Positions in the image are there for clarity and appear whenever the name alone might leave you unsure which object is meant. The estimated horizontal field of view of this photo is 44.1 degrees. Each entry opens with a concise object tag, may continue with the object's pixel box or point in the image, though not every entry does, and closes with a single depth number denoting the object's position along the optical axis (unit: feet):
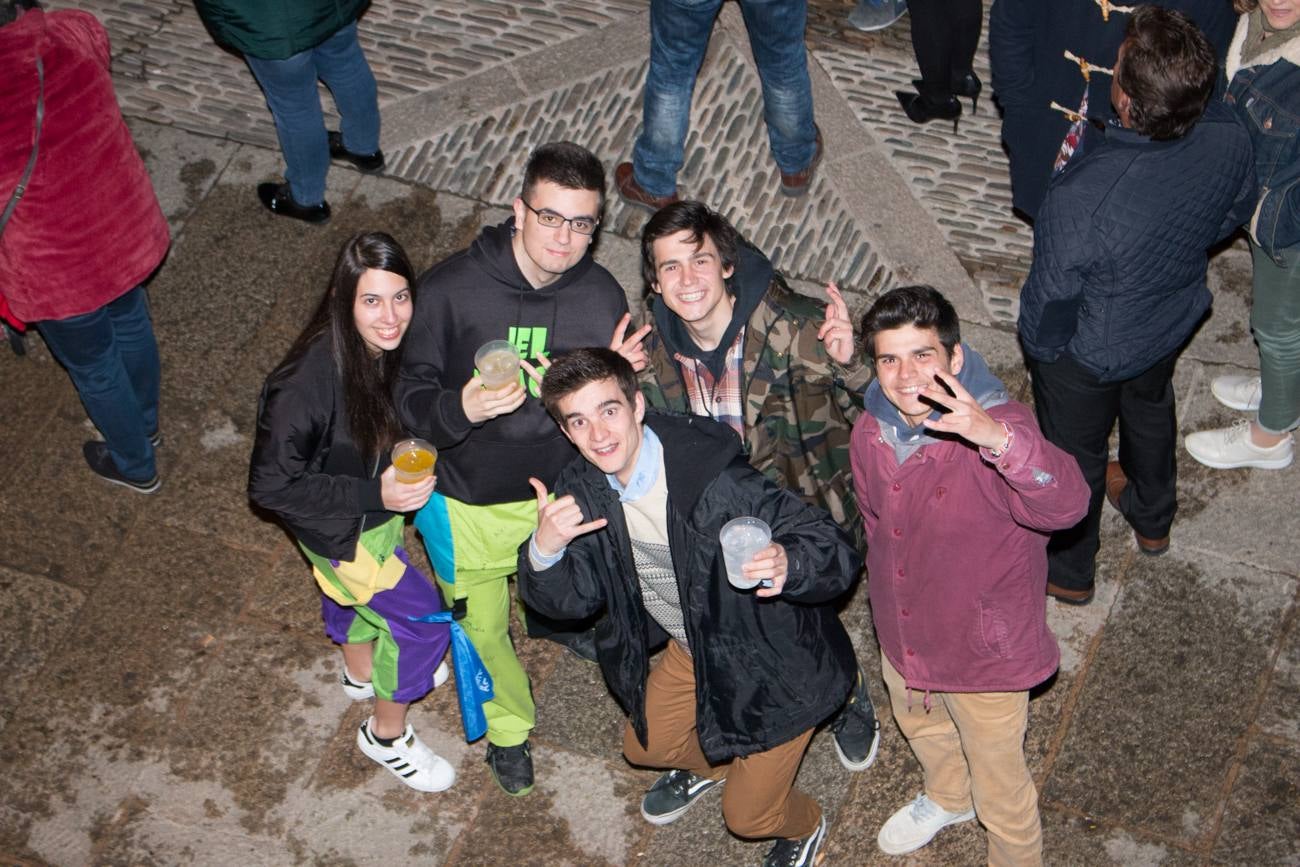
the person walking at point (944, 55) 24.13
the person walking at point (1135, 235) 16.17
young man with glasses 16.93
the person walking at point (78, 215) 18.75
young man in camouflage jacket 16.74
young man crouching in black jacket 15.52
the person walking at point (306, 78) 21.90
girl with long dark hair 16.48
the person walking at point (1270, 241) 17.69
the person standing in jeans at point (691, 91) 22.74
